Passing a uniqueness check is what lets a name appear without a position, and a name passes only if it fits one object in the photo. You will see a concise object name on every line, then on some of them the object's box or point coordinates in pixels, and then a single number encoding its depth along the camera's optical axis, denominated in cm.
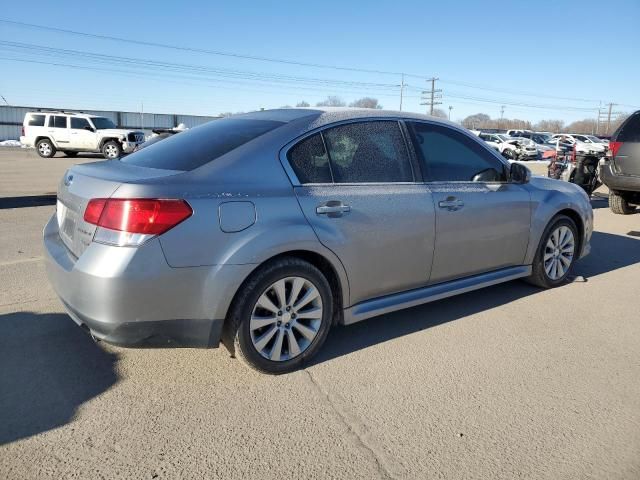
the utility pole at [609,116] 10406
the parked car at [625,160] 851
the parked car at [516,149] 3061
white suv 2231
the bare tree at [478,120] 8901
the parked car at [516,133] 4096
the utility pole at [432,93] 8171
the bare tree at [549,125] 11675
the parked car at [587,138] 4087
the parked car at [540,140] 3407
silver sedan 270
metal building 3728
